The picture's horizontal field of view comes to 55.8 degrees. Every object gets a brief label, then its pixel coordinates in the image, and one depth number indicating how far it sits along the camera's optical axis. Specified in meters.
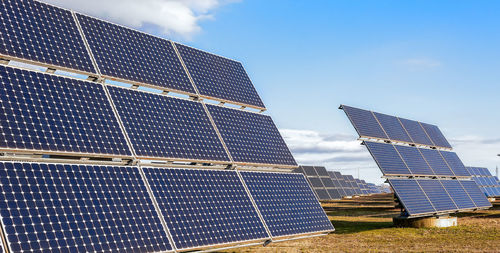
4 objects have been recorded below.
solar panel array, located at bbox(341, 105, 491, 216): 30.64
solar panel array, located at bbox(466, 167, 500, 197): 69.50
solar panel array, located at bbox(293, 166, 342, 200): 69.19
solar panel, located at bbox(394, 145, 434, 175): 33.66
